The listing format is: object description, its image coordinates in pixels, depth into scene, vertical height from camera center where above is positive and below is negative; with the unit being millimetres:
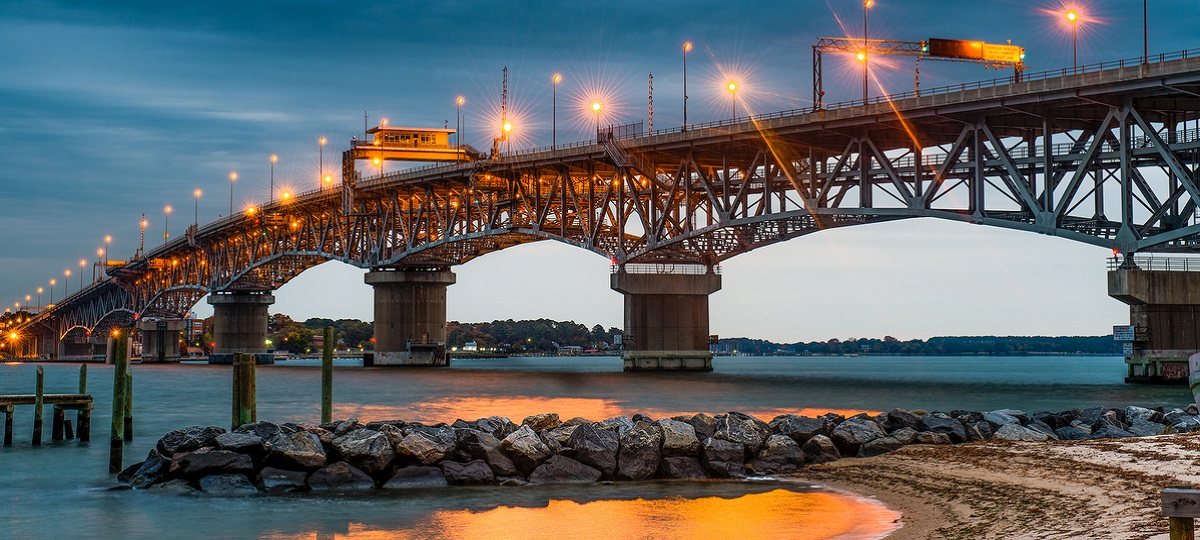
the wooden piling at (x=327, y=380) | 36625 -989
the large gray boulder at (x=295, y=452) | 28406 -2413
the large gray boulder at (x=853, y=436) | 31859 -2304
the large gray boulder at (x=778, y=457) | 30172 -2735
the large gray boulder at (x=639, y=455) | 29245 -2594
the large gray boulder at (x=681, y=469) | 29516 -2916
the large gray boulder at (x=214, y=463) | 28203 -2650
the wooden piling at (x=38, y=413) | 39062 -2083
